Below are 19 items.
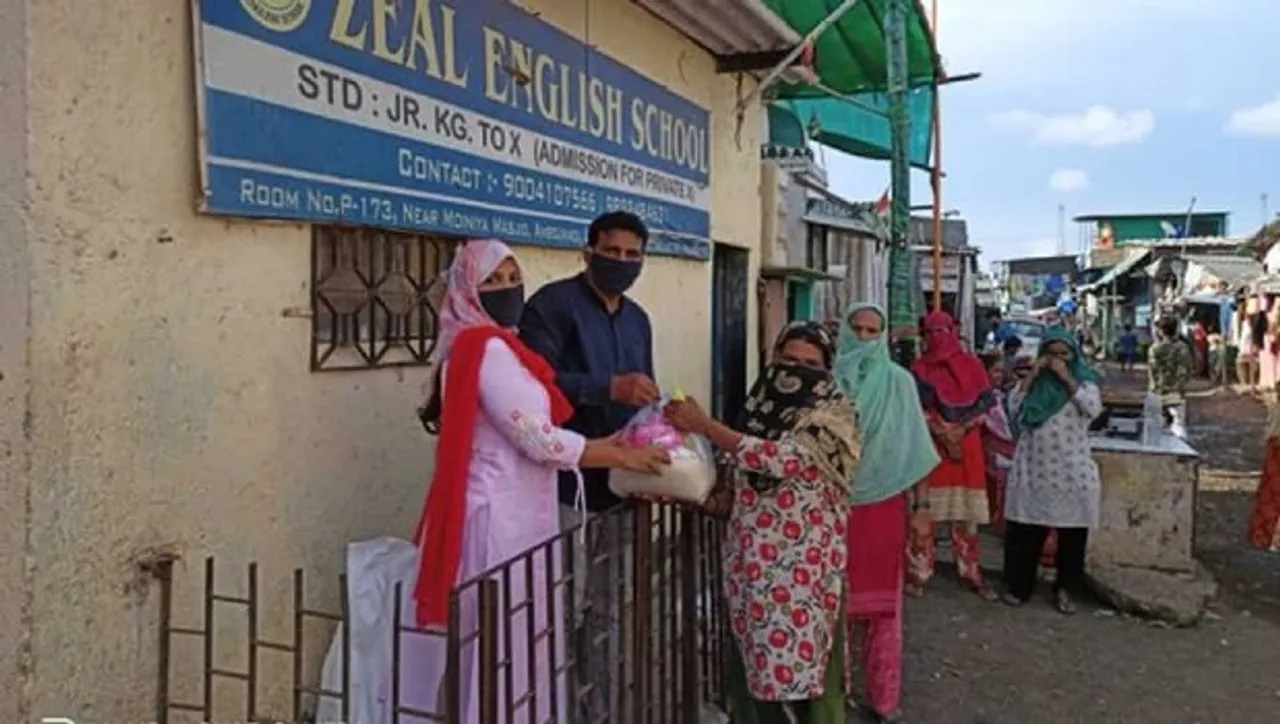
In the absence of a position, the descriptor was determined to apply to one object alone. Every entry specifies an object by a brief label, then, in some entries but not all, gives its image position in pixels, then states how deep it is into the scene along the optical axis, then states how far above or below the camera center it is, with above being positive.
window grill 3.22 +0.01
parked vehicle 26.02 -0.60
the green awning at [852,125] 9.41 +1.58
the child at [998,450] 7.57 -1.01
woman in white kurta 6.12 -0.90
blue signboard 2.79 +0.58
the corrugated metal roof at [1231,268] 24.60 +0.87
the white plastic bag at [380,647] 2.77 -0.87
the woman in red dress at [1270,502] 6.90 -1.24
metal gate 2.51 -0.88
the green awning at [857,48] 7.05 +1.77
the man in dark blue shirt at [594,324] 3.25 -0.07
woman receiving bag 3.32 -0.68
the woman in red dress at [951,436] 6.18 -0.74
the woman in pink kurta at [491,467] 2.61 -0.41
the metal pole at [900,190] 7.77 +0.89
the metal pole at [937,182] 9.04 +1.02
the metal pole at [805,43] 6.08 +1.45
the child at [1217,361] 25.25 -1.30
